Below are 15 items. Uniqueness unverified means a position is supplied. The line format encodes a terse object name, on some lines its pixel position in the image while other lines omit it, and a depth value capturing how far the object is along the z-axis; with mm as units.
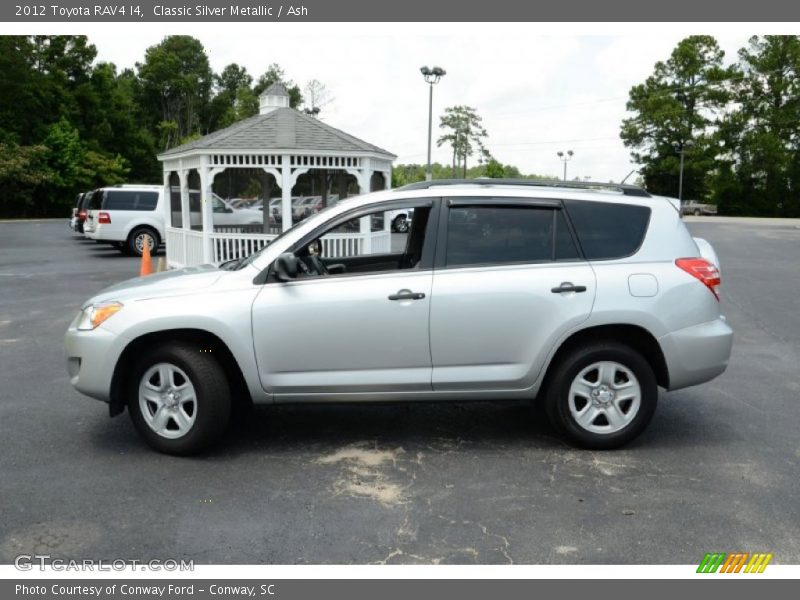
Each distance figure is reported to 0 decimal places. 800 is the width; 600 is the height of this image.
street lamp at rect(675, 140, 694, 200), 65800
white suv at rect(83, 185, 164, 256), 20906
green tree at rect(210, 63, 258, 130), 71625
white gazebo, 14445
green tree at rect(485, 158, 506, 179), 57516
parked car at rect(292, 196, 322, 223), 15961
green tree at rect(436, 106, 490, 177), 57906
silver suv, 5062
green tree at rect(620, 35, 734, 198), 65375
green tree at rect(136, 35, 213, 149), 80625
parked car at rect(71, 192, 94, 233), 23780
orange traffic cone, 12964
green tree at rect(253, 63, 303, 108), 82312
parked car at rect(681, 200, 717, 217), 60375
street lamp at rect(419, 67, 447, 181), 27156
